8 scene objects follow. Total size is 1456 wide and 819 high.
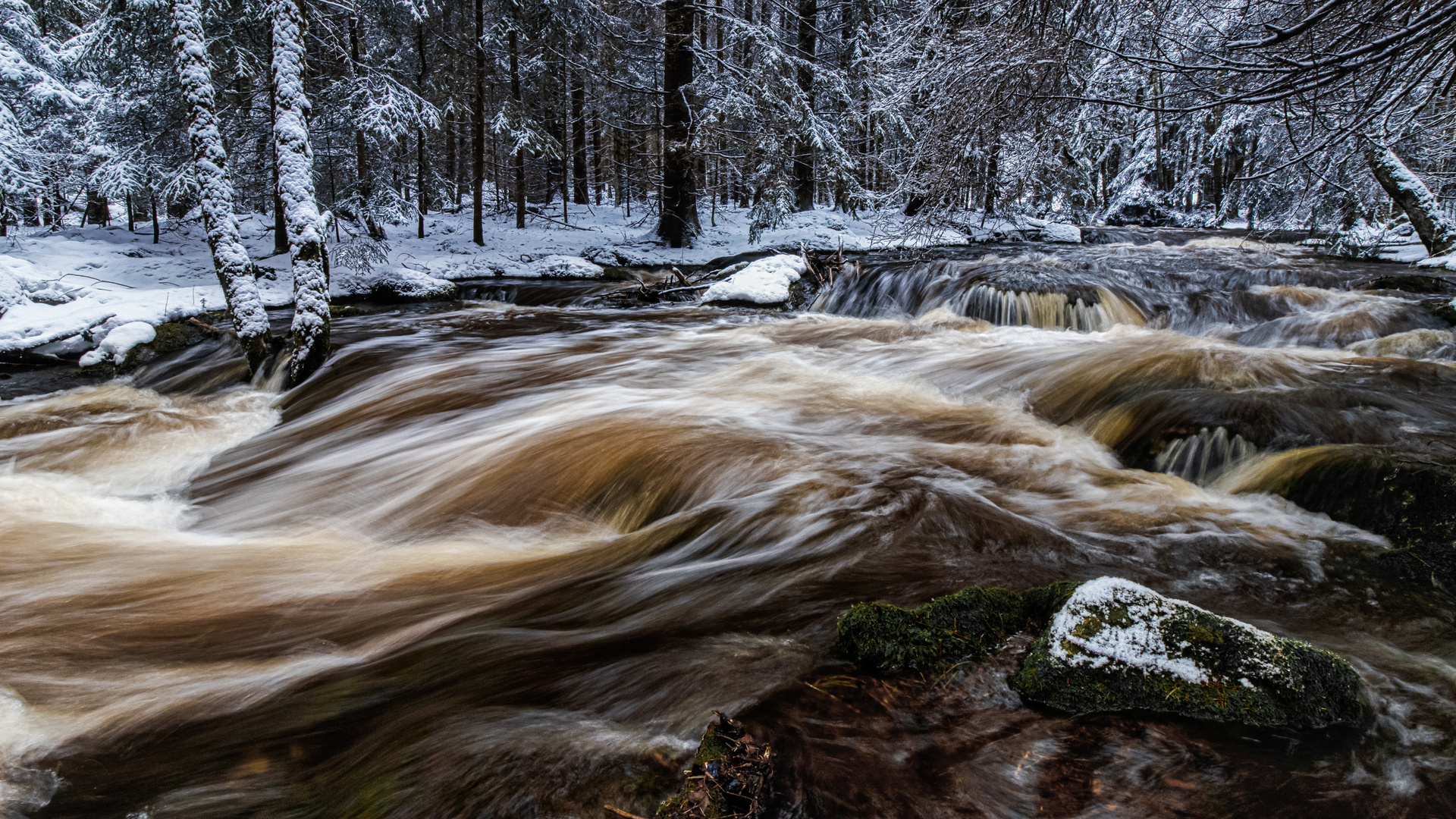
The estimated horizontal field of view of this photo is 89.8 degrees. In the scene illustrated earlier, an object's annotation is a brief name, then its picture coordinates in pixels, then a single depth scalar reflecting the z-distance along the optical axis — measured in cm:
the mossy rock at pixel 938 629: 242
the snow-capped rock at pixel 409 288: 1277
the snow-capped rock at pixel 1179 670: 218
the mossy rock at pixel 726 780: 173
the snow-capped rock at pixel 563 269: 1477
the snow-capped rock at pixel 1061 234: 2000
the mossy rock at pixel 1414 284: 943
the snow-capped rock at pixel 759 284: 1153
